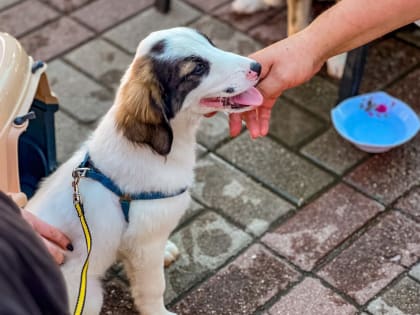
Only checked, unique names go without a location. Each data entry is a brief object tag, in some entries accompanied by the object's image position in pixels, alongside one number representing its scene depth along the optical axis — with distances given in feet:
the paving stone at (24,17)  14.35
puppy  7.65
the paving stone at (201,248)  10.12
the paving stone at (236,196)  10.89
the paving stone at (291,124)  12.11
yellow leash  7.89
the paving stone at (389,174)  11.24
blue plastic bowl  11.78
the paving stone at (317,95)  12.62
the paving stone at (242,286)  9.78
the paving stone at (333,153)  11.66
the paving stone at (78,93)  12.73
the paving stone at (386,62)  13.07
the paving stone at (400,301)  9.63
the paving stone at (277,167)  11.30
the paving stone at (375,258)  9.96
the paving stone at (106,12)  14.51
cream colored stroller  8.78
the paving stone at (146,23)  14.09
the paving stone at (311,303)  9.66
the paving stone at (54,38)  13.88
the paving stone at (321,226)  10.41
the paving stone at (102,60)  13.37
